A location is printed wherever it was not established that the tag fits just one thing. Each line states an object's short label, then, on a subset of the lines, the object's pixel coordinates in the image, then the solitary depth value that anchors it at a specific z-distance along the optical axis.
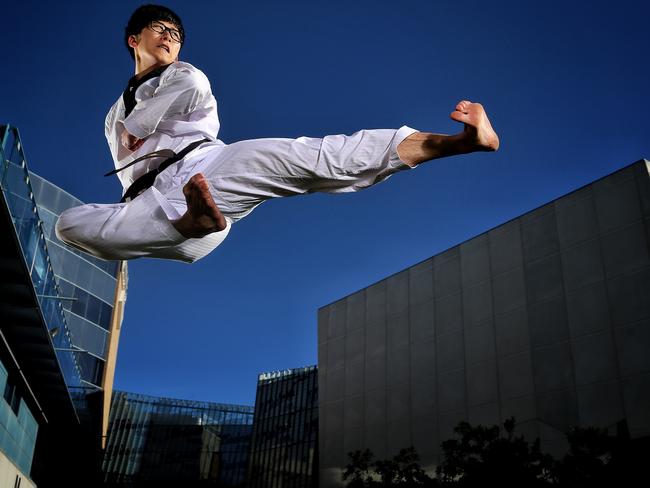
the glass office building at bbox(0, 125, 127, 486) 12.82
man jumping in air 2.55
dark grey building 20.67
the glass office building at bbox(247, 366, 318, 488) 47.72
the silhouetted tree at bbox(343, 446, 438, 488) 19.06
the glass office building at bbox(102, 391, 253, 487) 54.84
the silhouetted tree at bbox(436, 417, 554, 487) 14.95
